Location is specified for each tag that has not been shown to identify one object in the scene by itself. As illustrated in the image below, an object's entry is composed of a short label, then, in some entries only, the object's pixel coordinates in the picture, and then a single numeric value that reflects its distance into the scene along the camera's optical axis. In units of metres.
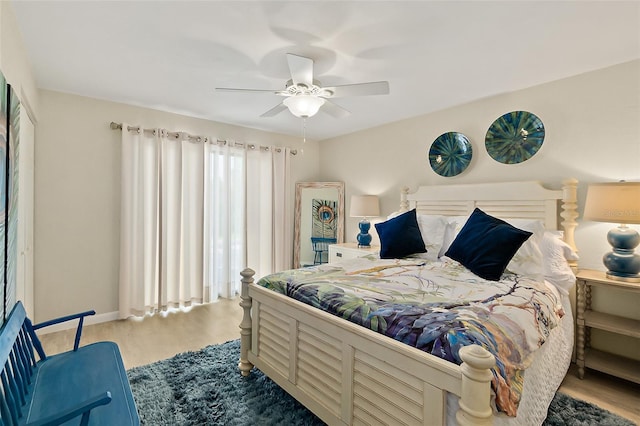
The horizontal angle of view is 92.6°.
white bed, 1.18
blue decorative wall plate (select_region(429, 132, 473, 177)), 3.41
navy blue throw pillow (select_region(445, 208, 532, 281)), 2.28
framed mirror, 4.94
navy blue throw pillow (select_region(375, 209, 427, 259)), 2.98
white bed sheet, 1.26
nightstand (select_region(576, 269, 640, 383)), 2.20
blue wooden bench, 1.21
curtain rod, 3.43
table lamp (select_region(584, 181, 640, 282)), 2.14
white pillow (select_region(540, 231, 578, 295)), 2.33
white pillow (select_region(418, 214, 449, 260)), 2.96
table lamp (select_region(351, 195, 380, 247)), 4.17
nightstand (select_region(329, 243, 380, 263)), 3.87
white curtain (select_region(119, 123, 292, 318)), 3.51
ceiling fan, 2.14
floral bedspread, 1.31
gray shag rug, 1.86
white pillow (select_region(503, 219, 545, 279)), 2.36
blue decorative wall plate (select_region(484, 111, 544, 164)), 2.90
